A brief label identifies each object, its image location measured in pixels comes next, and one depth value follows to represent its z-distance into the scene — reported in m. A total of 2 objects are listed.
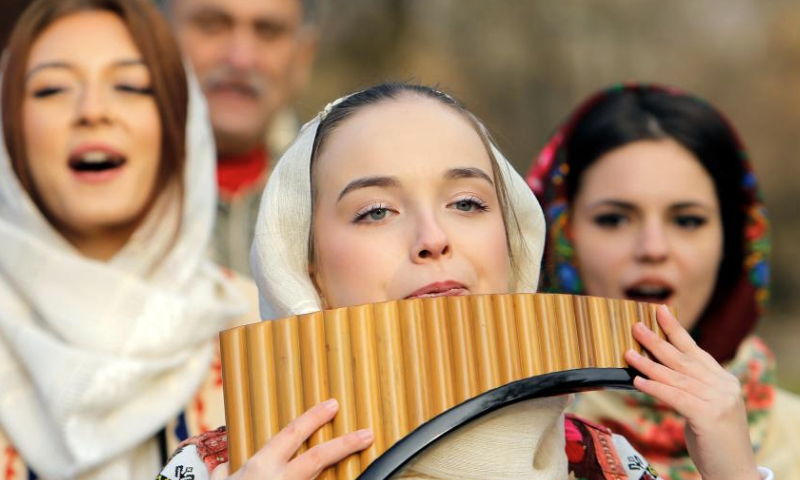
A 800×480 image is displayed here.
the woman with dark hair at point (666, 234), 7.33
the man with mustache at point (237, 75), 10.55
